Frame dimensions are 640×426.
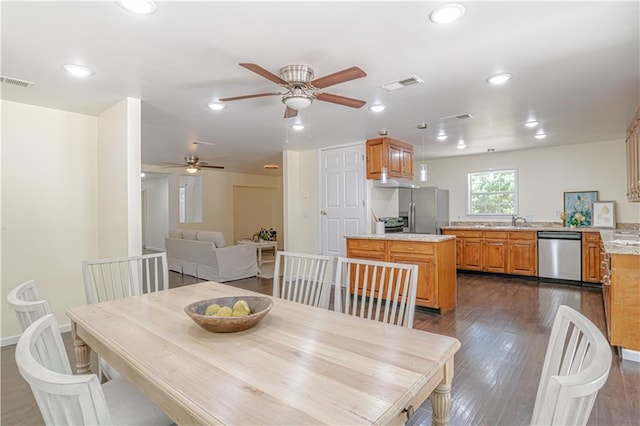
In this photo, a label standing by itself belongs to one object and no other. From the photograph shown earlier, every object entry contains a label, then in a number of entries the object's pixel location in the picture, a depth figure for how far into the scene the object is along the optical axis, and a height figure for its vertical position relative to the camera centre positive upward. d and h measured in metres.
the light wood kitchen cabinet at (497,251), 5.53 -0.66
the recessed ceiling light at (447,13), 1.68 +1.05
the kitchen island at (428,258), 3.82 -0.54
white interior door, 5.18 +0.30
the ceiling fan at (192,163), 6.33 +1.02
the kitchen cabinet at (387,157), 4.81 +0.84
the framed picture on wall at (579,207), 5.53 +0.08
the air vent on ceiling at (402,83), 2.63 +1.07
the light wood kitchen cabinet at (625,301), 2.66 -0.73
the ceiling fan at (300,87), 2.29 +0.89
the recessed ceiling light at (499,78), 2.58 +1.07
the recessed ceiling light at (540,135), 4.72 +1.13
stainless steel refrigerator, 6.29 +0.09
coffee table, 6.77 -0.62
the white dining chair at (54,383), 0.71 -0.40
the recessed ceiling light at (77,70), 2.37 +1.08
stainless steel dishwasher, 5.15 -0.68
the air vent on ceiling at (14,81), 2.57 +1.08
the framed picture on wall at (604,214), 5.32 -0.04
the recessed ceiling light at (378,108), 3.33 +1.08
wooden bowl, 1.35 -0.43
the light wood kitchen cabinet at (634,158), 3.39 +0.60
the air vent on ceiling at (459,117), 3.70 +1.09
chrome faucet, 6.15 -0.14
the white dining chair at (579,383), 0.60 -0.33
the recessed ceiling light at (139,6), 1.63 +1.05
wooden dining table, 0.89 -0.50
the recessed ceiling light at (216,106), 3.21 +1.09
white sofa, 5.68 -0.75
